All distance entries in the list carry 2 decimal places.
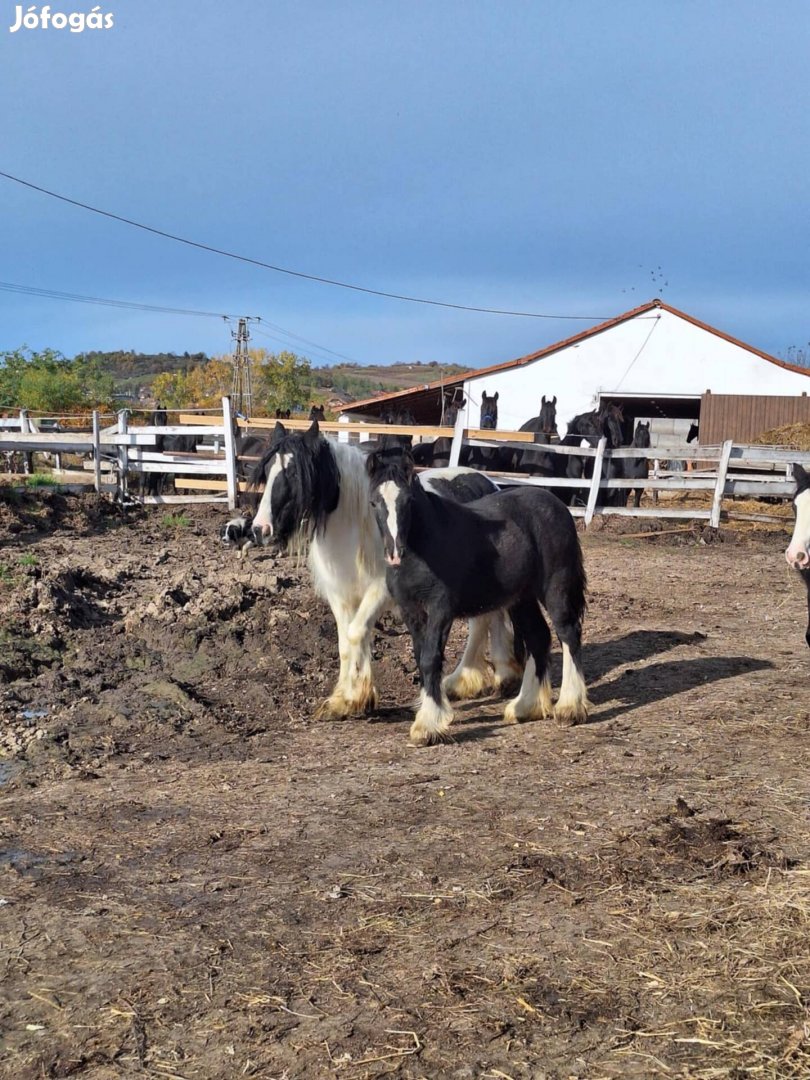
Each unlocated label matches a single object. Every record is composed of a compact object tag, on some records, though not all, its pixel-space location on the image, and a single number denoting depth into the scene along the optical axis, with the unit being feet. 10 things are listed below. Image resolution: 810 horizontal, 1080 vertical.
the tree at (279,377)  246.47
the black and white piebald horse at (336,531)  21.74
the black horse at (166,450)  63.87
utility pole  221.46
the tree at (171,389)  236.02
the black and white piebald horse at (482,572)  20.44
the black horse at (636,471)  62.85
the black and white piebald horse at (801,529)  22.48
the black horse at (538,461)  60.44
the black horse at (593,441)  60.29
